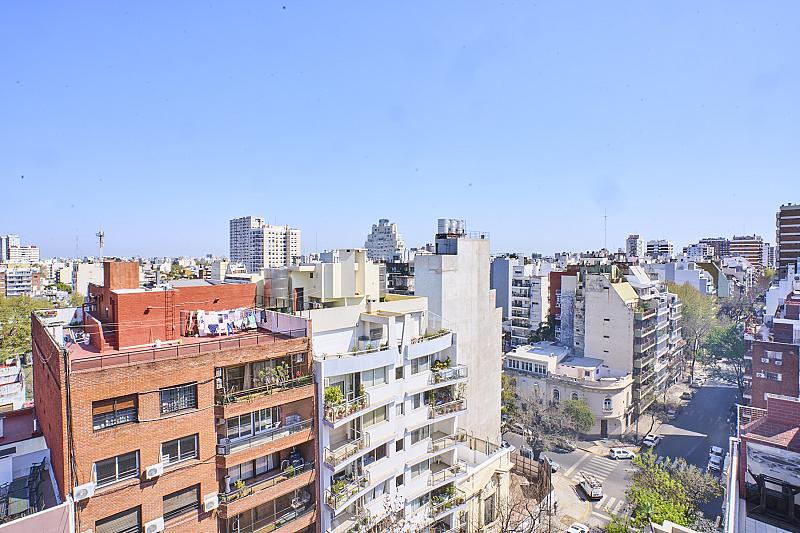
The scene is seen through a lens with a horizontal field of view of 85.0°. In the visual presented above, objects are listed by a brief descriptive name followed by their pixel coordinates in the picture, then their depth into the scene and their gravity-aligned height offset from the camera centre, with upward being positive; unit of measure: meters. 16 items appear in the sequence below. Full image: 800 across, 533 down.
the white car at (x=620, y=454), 44.53 -20.64
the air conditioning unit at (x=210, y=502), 16.52 -9.43
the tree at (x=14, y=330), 49.07 -8.65
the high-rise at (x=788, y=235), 64.81 +2.55
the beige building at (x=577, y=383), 48.75 -15.07
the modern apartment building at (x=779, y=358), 36.00 -9.00
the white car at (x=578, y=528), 31.67 -20.15
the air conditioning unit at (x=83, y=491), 13.55 -7.42
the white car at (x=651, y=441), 46.94 -20.53
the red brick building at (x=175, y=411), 14.40 -5.86
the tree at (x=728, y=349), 57.02 -13.32
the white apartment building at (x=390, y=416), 20.83 -8.86
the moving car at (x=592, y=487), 36.84 -20.22
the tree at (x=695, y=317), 71.12 -10.76
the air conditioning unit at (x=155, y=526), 15.09 -9.44
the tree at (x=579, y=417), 46.84 -17.66
